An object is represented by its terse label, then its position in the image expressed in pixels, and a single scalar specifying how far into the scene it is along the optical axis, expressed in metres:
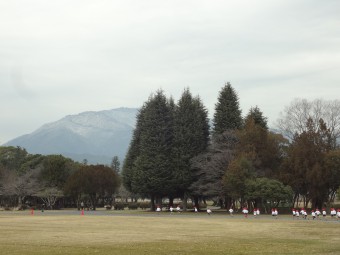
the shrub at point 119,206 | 97.14
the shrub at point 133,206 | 99.69
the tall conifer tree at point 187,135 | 75.19
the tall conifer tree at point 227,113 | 76.75
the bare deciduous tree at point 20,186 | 95.56
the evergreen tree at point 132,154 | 85.56
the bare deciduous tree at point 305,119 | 77.06
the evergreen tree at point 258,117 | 78.94
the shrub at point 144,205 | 102.02
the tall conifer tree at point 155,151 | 75.81
